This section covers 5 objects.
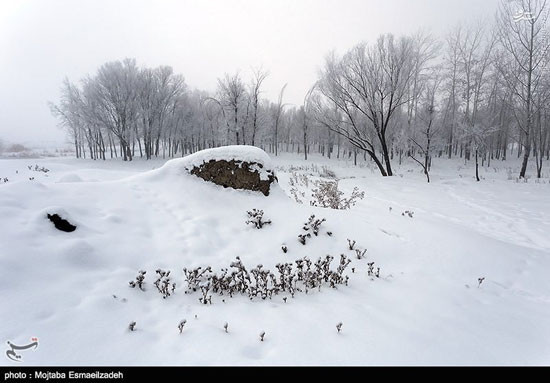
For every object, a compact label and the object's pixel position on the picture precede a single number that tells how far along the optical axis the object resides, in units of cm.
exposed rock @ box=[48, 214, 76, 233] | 376
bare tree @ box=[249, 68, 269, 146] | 3318
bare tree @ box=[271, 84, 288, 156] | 5302
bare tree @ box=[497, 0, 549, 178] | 1680
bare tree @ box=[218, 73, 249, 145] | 3300
